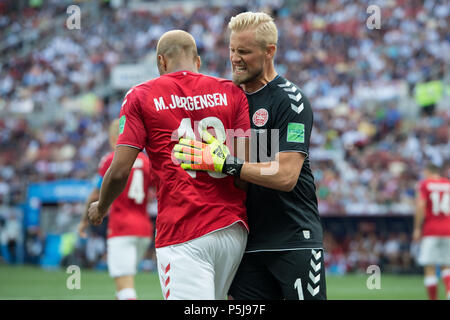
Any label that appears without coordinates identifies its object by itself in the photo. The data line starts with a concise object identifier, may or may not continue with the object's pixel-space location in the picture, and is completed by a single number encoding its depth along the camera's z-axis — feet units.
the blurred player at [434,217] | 73.67
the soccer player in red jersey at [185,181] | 25.67
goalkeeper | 27.84
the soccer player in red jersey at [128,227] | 51.62
